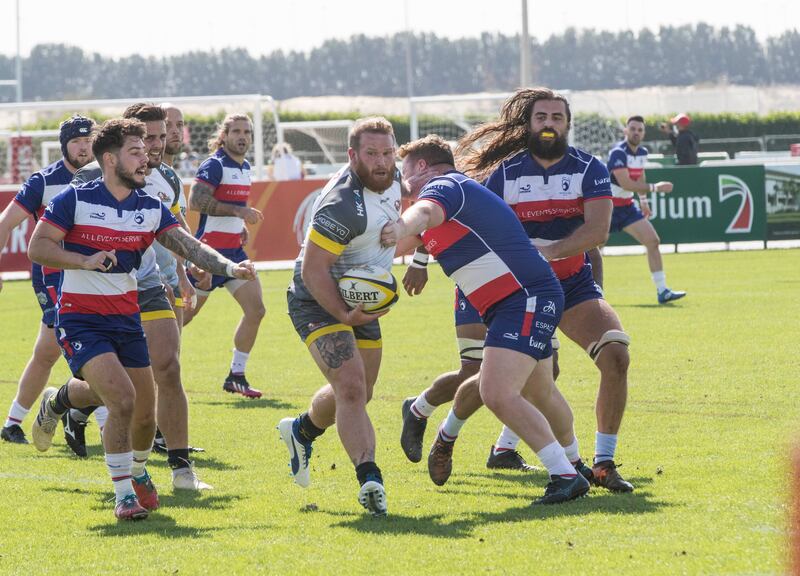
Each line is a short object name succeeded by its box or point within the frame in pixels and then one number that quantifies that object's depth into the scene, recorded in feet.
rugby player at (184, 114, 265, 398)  77.56
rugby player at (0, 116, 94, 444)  55.98
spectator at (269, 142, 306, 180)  198.08
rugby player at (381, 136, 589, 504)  44.88
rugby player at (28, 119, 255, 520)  45.42
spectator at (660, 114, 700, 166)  193.36
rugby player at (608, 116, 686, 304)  114.11
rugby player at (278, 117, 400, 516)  44.24
